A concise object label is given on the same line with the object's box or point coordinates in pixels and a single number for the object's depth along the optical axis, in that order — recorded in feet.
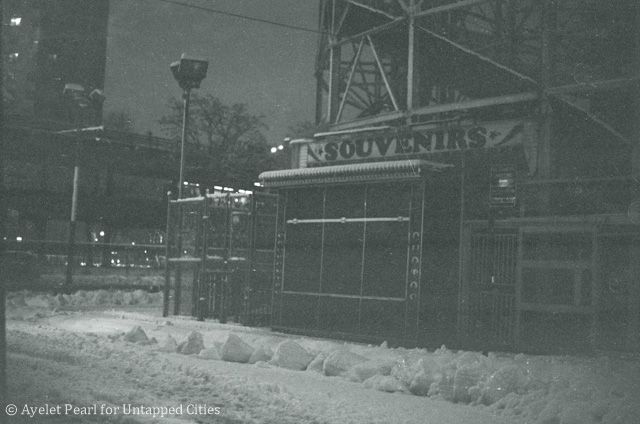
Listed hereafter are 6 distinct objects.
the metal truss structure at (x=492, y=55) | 63.57
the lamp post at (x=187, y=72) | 69.31
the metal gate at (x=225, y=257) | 59.77
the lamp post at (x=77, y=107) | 89.10
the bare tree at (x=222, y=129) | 186.70
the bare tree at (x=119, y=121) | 222.48
